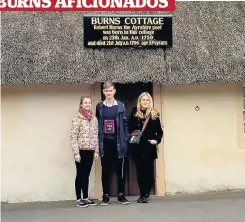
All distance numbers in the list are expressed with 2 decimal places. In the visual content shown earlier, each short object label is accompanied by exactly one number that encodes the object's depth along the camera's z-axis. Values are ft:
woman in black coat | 24.61
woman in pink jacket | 23.86
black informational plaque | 25.90
